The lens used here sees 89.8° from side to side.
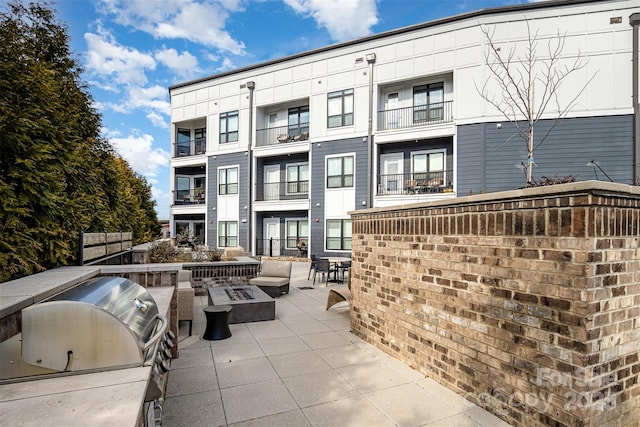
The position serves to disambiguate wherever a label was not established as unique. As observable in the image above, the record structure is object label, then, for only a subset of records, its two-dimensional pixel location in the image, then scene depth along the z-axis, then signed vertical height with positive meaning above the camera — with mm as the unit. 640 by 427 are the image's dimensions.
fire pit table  6152 -1678
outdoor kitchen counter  1432 -891
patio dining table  11134 -1568
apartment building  13219 +4672
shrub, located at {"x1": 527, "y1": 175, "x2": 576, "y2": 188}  5789 +699
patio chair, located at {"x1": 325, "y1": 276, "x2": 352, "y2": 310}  6668 -1632
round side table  5195 -1704
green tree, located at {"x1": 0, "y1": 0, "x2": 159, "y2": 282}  3707 +764
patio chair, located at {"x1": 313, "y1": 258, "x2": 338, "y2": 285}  10438 -1502
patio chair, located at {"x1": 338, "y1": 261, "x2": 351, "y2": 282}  11195 -1626
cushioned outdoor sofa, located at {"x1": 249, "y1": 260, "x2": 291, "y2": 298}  8312 -1580
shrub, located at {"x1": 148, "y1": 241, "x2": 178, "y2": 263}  9195 -1018
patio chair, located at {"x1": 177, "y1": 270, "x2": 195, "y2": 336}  5480 -1459
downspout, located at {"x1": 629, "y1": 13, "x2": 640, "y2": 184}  12664 +4819
